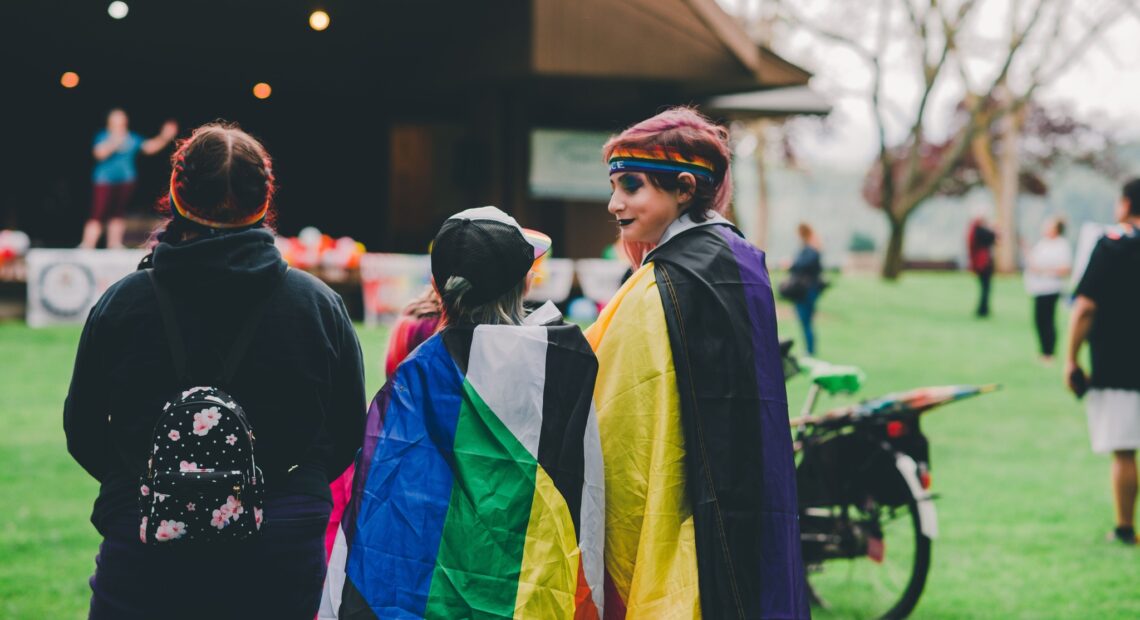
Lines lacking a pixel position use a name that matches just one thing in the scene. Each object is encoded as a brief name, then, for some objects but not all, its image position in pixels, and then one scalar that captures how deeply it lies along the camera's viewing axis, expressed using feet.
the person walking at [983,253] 70.38
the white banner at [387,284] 50.29
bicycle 16.80
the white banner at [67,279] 44.37
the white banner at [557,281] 52.60
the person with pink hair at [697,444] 9.19
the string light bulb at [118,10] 48.91
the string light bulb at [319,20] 51.19
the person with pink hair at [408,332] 11.60
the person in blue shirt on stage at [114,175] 52.03
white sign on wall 58.54
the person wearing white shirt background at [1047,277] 51.03
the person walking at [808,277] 50.54
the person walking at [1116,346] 21.76
